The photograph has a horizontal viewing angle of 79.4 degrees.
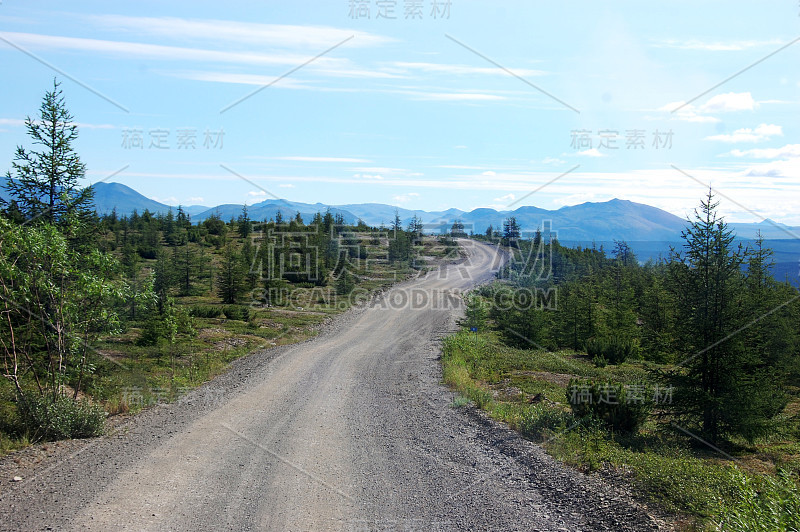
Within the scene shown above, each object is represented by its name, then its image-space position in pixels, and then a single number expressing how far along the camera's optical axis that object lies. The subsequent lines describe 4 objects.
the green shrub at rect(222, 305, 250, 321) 29.12
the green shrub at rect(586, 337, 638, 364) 25.42
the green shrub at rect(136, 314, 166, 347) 21.64
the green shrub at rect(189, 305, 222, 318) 29.78
